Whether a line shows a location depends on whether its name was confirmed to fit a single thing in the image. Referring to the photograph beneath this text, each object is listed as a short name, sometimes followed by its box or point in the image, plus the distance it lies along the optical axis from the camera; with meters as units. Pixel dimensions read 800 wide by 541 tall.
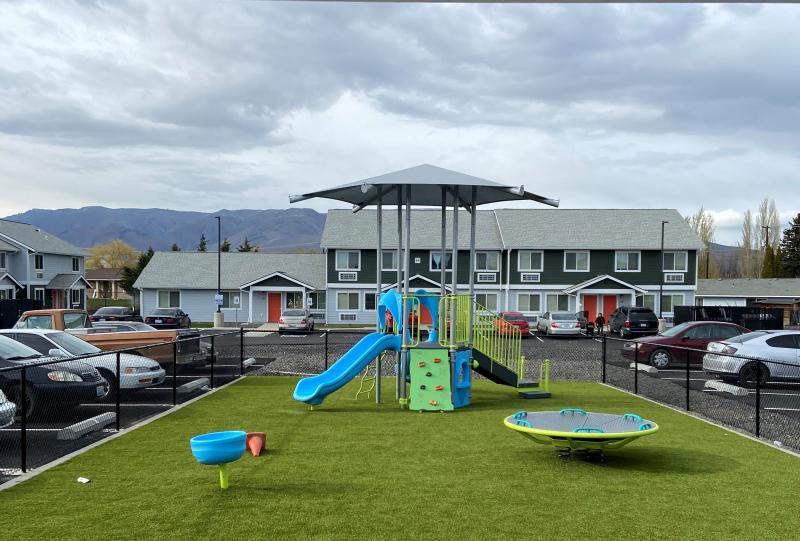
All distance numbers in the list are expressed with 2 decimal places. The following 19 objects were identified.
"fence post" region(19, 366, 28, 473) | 9.12
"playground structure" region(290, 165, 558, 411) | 15.12
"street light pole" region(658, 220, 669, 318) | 53.92
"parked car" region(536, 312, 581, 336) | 40.81
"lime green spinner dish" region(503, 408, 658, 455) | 9.76
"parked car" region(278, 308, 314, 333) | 44.56
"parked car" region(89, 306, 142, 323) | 42.84
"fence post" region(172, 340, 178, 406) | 15.16
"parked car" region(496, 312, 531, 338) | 41.69
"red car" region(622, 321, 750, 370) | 23.97
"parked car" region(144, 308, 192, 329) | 47.82
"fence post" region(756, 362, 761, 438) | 12.25
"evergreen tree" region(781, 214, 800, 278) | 83.94
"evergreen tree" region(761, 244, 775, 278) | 82.75
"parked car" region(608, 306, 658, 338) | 40.94
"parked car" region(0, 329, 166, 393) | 15.20
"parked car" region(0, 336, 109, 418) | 11.49
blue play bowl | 8.11
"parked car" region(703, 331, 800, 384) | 17.97
